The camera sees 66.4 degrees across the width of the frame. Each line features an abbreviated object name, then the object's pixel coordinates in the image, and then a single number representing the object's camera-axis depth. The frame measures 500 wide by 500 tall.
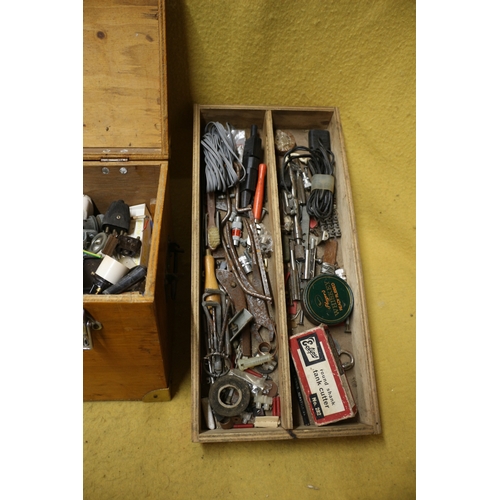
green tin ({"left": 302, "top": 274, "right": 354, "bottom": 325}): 1.09
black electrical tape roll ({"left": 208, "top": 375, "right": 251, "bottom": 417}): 0.95
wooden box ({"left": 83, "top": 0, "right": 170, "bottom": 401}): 1.01
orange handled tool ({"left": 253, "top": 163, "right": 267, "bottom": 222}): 1.19
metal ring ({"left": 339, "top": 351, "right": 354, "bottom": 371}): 1.12
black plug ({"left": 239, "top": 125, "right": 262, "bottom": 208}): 1.20
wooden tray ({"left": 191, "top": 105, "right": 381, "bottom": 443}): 0.96
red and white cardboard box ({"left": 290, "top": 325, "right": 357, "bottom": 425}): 0.98
